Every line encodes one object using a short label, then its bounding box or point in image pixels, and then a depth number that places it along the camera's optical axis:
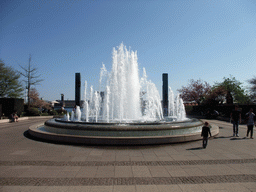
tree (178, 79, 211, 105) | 45.10
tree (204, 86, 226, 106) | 34.00
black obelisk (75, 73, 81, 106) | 32.72
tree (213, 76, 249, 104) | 41.62
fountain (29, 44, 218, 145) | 7.97
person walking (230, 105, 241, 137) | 9.98
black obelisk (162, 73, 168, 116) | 33.44
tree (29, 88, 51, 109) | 39.47
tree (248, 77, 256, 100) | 36.41
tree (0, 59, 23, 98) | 35.03
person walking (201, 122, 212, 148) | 7.37
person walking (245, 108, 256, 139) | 9.66
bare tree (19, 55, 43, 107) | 32.31
